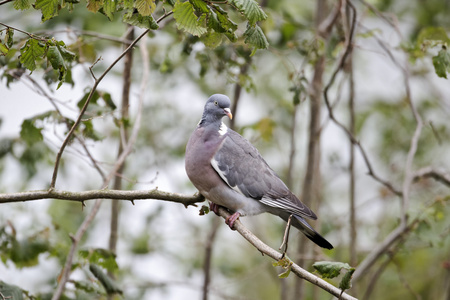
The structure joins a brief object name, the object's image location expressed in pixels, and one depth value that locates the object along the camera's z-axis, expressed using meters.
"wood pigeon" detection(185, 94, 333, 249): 7.19
